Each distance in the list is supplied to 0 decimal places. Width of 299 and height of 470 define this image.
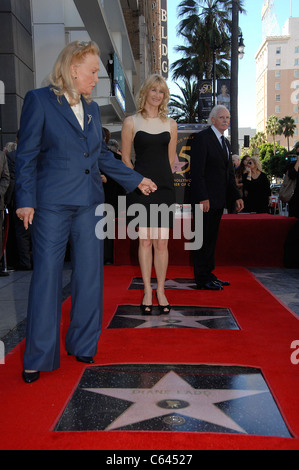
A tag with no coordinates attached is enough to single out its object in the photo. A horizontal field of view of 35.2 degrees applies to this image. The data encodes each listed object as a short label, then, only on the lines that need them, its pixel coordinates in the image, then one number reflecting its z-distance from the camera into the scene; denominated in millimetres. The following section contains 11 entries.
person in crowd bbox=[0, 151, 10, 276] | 6109
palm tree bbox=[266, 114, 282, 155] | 99531
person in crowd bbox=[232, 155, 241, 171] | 9758
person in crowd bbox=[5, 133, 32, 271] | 6551
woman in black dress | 3945
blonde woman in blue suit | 2582
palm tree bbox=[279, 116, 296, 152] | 96850
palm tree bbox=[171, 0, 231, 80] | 34656
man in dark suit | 5035
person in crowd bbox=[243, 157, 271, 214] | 8500
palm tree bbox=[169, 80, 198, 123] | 40875
